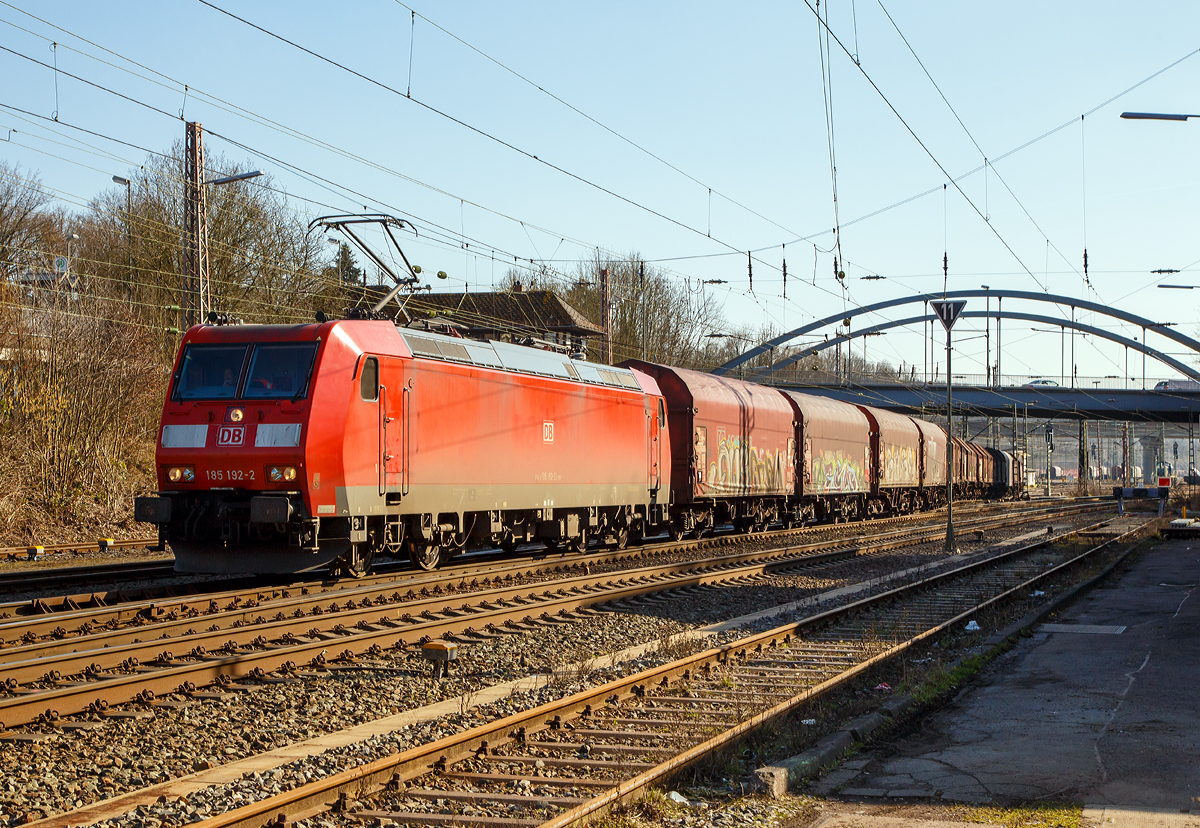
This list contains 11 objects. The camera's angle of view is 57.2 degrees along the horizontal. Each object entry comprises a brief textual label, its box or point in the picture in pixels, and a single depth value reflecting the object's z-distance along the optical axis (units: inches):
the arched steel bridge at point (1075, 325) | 3097.9
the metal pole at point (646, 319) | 2147.9
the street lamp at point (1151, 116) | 753.0
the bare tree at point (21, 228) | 1596.9
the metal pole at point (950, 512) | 935.9
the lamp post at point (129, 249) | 1408.7
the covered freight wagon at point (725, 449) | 976.3
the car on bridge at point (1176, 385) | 3734.3
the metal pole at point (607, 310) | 1504.7
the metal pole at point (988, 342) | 3027.6
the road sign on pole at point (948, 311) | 880.3
